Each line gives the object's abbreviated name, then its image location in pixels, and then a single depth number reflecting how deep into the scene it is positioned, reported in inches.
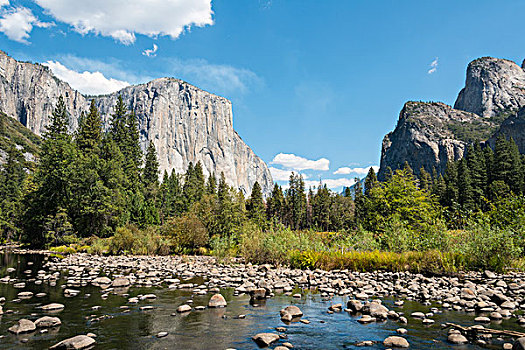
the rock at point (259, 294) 376.2
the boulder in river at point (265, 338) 219.1
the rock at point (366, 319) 270.4
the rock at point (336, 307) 312.2
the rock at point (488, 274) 454.7
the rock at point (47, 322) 252.9
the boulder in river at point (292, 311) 293.8
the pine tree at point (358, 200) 2807.8
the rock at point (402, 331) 238.5
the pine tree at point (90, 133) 1891.7
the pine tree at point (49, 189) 1403.8
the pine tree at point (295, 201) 3161.9
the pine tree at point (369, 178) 3034.0
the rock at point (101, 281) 471.2
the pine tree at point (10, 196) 1897.8
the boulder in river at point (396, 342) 212.1
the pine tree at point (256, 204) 2456.0
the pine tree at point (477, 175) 2458.7
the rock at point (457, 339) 215.0
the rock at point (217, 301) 331.9
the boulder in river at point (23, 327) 237.0
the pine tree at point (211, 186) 2945.9
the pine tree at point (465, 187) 2426.2
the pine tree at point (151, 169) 2613.2
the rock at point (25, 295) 365.7
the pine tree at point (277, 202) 3250.5
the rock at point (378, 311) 280.1
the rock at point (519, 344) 193.5
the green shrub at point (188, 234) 1061.8
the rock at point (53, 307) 307.6
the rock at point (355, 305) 305.3
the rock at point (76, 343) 203.3
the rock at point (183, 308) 308.4
